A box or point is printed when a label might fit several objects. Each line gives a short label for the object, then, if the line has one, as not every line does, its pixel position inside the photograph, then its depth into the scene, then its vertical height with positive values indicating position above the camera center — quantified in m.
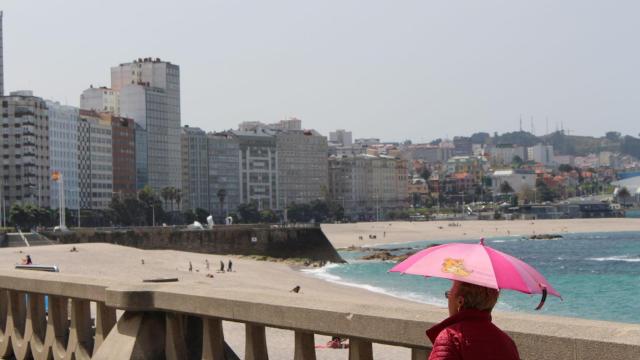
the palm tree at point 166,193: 171.62 +2.54
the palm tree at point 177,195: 173.50 +2.22
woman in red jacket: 4.75 -0.58
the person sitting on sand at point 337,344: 16.28 -2.17
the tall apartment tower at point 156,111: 181.75 +16.67
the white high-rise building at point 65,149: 159.00 +9.33
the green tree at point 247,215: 195.12 -1.42
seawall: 90.62 -2.73
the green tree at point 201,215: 174.82 -1.12
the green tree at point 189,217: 171.25 -1.33
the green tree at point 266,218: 197.50 -2.18
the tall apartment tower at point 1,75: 175.25 +22.38
